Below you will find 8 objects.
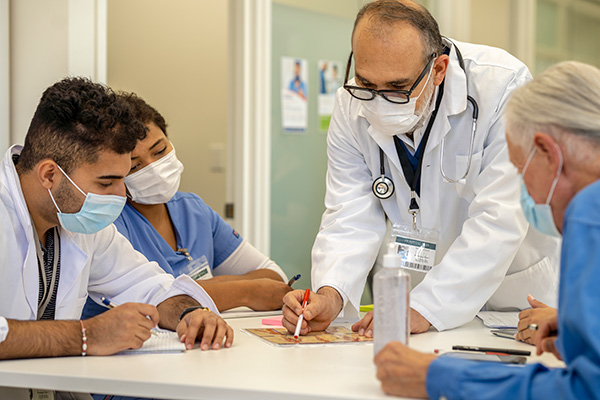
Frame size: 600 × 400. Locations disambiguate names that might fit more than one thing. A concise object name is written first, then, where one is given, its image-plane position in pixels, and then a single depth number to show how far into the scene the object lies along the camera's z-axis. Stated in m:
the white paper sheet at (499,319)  1.85
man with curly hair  1.66
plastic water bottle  1.26
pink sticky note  1.96
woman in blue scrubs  2.28
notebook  1.55
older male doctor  1.79
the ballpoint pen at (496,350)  1.45
